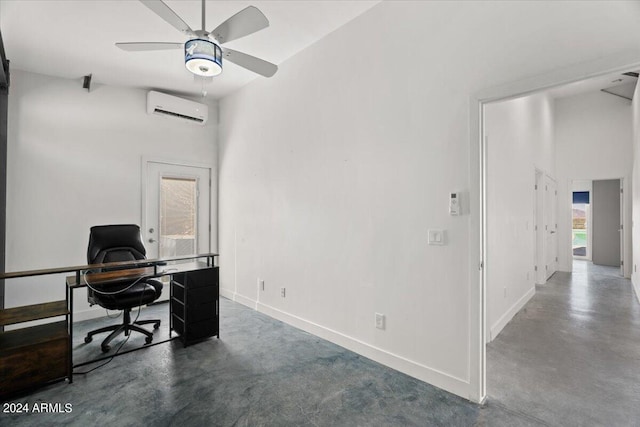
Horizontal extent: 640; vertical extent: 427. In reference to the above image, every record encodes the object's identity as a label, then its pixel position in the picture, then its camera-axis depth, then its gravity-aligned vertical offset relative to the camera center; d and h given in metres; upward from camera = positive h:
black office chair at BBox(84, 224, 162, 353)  2.83 -0.67
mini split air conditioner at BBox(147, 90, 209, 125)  4.10 +1.50
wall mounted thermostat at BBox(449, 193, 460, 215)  2.16 +0.08
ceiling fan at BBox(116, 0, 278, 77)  1.88 +1.19
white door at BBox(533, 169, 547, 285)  5.36 -0.28
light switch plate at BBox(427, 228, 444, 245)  2.25 -0.16
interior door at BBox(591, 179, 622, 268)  7.42 -0.17
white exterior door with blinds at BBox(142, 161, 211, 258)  4.29 +0.07
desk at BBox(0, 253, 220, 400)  2.10 -0.89
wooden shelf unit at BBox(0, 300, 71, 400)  2.07 -0.95
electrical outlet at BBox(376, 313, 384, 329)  2.62 -0.91
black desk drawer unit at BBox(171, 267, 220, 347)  2.94 -0.89
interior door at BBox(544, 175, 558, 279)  5.91 -0.20
